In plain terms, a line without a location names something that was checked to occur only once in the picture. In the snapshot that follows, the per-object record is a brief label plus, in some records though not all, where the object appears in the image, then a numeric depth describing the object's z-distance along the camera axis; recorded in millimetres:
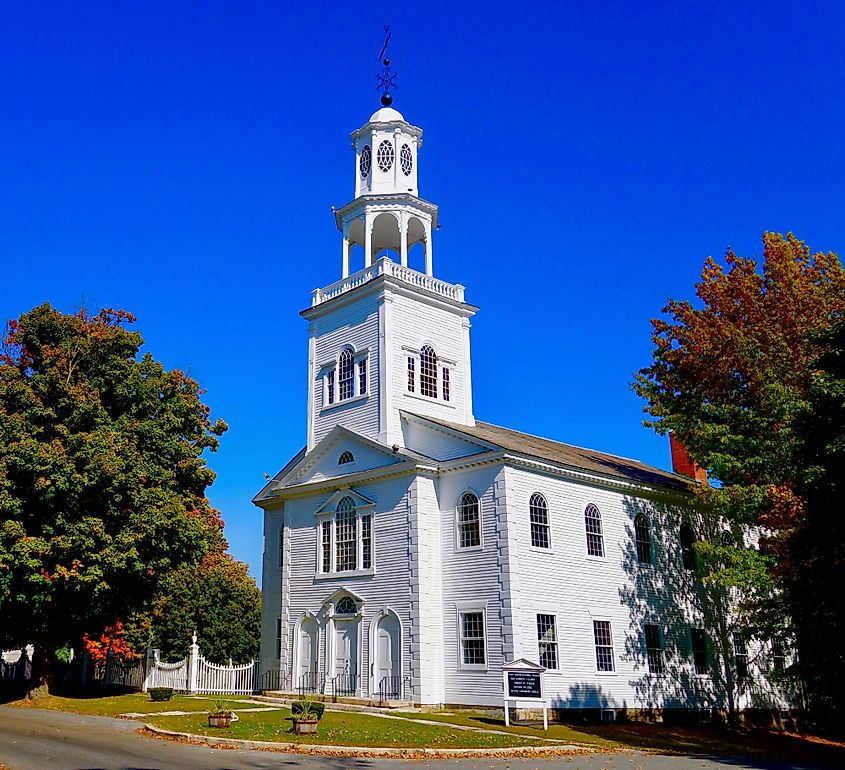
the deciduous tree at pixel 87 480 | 26125
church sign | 24359
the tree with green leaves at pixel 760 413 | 24703
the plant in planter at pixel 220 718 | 20203
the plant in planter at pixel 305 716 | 19562
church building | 27609
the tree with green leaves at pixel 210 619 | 39462
